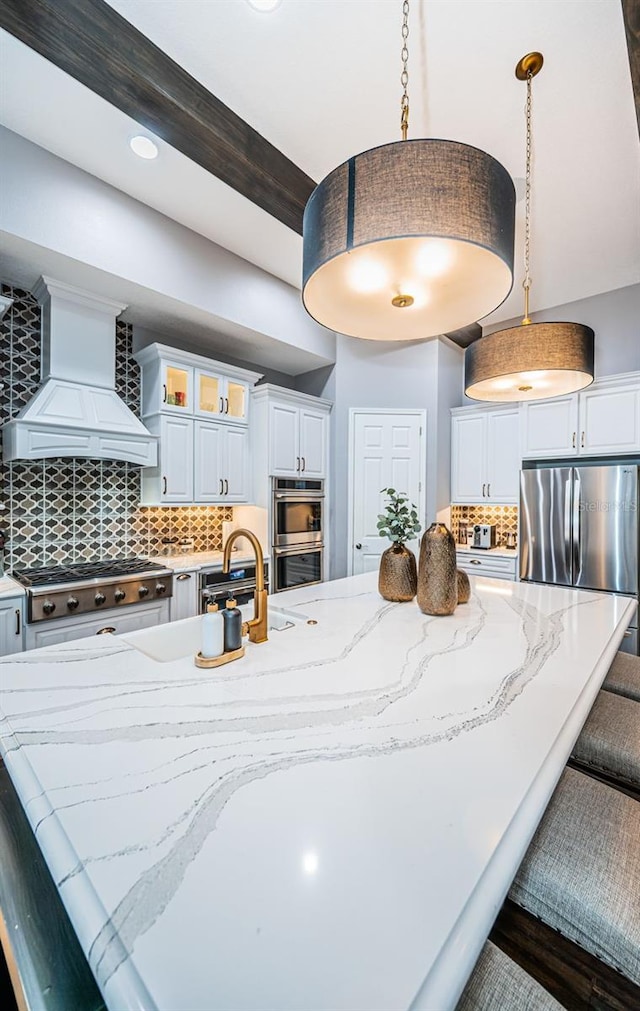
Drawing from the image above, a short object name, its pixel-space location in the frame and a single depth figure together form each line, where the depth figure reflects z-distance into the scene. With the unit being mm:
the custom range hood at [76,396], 2568
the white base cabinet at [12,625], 2252
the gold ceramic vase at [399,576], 1931
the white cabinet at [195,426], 3197
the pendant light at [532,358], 1714
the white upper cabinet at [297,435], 3760
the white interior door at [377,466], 4152
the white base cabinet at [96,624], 2369
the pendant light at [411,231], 967
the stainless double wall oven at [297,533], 3781
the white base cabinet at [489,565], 3845
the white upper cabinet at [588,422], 3362
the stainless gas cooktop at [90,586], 2350
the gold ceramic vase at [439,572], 1697
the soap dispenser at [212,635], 1217
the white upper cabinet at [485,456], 3984
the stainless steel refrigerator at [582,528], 3193
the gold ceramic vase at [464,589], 1914
